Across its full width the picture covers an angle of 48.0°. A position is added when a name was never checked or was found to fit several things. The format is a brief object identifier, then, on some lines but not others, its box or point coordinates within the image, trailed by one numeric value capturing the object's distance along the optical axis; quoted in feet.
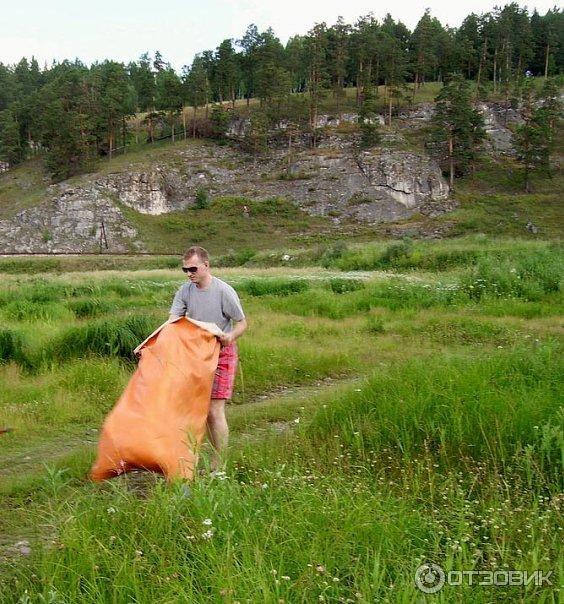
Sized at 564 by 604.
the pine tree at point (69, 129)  247.09
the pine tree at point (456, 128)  238.89
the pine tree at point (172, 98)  275.80
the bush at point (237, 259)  145.48
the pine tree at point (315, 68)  272.72
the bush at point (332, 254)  118.60
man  19.71
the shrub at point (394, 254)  104.27
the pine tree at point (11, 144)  285.64
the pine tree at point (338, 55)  297.33
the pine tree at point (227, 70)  309.63
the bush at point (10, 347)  33.76
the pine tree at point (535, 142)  233.76
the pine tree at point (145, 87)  302.86
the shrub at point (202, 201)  239.71
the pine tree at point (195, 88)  282.36
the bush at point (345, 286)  66.57
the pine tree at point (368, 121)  252.21
